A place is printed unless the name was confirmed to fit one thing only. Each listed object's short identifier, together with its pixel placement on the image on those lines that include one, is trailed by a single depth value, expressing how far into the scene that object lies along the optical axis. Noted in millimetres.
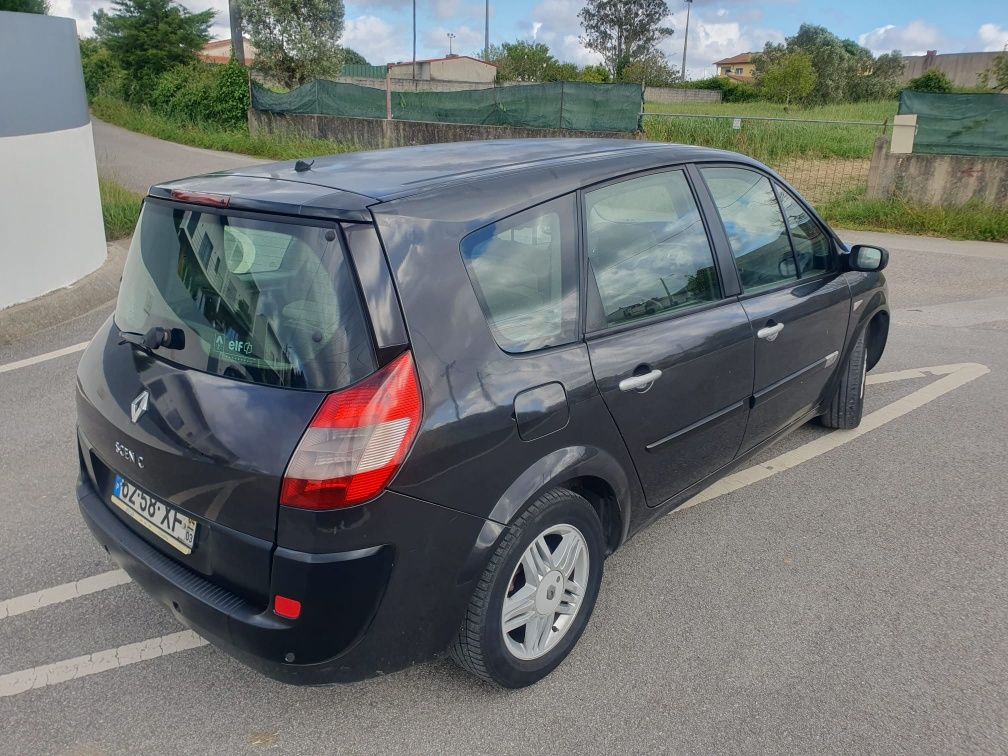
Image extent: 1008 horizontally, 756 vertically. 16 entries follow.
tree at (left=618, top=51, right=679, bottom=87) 74875
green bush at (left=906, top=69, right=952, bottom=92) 41406
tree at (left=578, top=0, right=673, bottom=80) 79688
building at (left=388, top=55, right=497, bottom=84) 75125
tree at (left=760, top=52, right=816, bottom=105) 50625
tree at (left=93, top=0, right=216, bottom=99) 35188
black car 2186
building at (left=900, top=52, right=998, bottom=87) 66750
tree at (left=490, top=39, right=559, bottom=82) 80625
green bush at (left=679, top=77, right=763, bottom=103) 63475
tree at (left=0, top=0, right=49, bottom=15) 10141
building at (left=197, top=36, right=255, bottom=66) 88906
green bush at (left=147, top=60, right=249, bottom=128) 26828
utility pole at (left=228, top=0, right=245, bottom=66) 29922
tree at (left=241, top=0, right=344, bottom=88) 30656
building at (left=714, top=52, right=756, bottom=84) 128875
